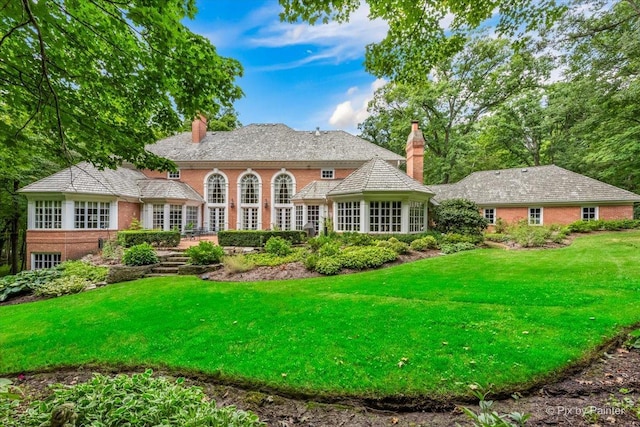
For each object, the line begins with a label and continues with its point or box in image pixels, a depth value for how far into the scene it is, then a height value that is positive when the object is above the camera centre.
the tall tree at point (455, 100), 25.03 +12.28
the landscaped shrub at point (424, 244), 12.86 -1.31
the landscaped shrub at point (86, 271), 10.41 -2.13
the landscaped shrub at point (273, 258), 11.00 -1.74
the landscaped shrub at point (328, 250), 11.13 -1.37
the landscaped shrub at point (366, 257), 10.40 -1.61
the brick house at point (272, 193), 14.46 +1.63
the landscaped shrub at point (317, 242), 12.99 -1.23
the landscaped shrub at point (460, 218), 15.17 -0.07
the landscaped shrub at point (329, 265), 9.84 -1.82
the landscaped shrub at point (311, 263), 10.23 -1.74
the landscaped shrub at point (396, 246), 12.14 -1.33
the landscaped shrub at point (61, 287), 9.32 -2.43
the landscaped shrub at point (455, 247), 12.69 -1.46
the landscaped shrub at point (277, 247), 12.20 -1.37
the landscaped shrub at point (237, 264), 10.28 -1.82
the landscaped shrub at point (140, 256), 10.98 -1.56
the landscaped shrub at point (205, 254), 10.98 -1.49
